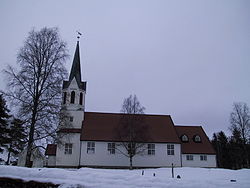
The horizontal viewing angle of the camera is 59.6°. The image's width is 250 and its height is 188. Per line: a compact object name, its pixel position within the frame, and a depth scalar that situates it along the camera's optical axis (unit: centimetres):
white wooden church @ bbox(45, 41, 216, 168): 3312
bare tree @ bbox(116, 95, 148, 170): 3180
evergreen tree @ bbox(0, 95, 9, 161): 2927
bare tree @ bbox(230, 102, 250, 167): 3563
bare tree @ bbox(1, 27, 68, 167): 1812
